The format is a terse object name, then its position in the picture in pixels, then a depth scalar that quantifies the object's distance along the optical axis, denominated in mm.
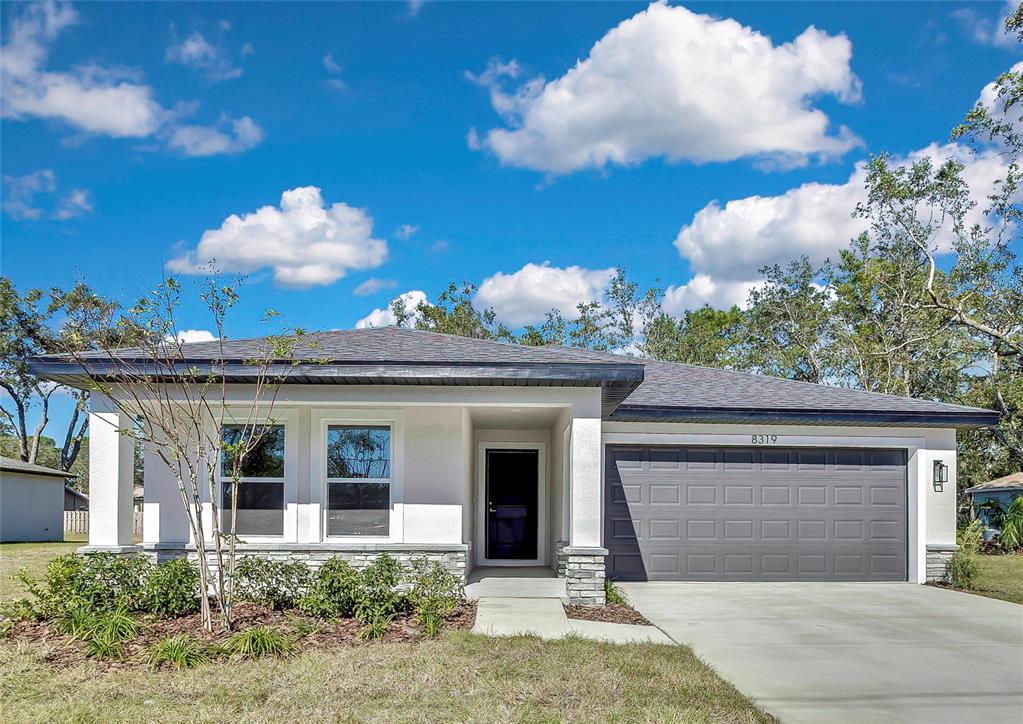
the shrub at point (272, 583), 8844
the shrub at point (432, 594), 8031
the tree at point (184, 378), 8203
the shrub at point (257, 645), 6914
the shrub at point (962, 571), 12648
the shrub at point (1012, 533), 18062
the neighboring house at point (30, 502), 24203
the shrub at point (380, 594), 8219
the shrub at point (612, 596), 10242
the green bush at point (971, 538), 14219
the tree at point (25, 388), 31875
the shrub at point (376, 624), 7699
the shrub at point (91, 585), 8359
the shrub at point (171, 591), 8352
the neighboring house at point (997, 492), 24078
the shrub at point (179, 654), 6605
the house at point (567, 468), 10062
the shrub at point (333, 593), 8352
